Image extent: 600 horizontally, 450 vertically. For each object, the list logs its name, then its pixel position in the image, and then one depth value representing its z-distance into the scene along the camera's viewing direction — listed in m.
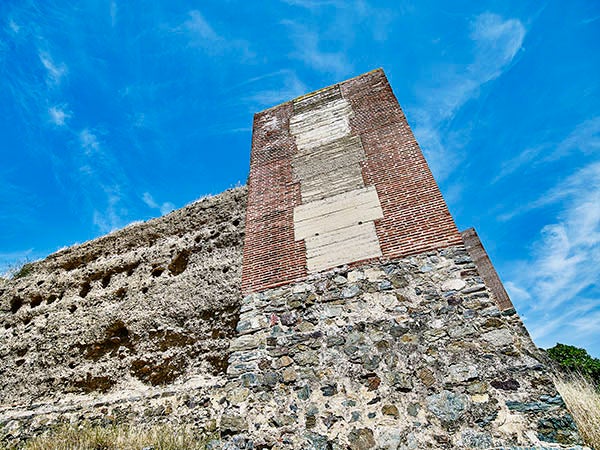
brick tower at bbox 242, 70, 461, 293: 4.98
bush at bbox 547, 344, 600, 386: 12.94
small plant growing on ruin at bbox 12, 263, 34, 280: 9.63
